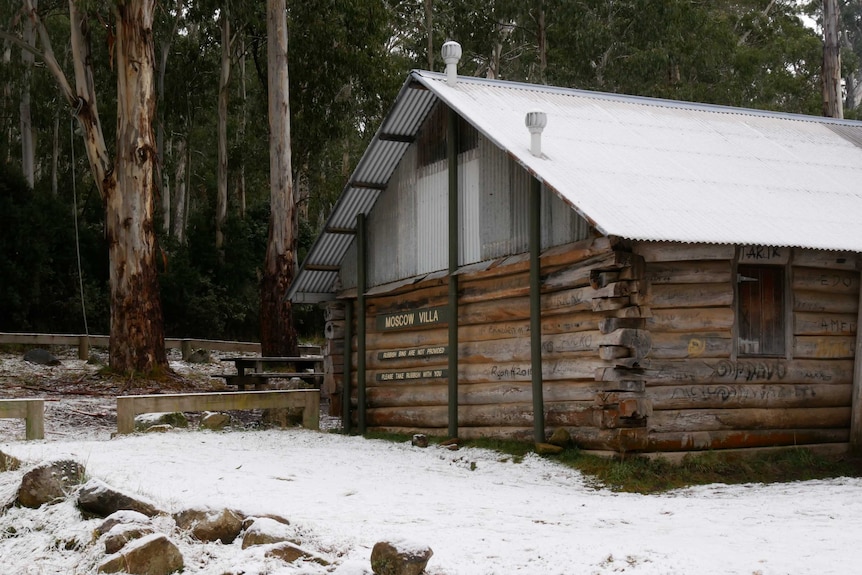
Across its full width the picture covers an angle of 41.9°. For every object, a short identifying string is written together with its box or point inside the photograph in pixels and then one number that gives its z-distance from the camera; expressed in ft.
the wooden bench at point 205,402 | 49.96
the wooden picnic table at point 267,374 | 67.87
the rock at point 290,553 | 24.09
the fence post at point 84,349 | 86.22
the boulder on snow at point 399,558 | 22.66
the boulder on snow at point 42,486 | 30.14
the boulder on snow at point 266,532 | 25.04
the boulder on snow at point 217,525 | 26.09
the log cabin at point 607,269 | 40.01
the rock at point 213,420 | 55.36
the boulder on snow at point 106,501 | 27.91
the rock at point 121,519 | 26.66
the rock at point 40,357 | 83.10
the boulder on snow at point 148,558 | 24.40
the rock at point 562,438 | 42.04
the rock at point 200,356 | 91.56
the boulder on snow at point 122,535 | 25.68
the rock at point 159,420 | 51.88
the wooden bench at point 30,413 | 45.98
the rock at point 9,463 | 34.65
